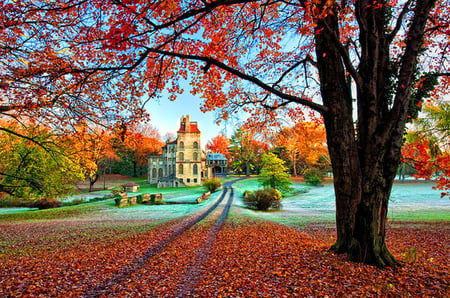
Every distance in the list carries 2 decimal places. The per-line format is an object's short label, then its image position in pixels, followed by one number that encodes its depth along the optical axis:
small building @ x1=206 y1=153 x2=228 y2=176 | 74.88
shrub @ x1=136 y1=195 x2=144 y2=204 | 25.59
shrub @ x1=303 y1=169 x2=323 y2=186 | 46.06
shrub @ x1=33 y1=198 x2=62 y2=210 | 22.80
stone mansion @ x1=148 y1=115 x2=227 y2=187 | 46.94
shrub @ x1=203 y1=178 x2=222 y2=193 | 36.43
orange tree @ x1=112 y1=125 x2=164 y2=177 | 62.24
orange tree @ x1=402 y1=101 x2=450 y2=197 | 10.37
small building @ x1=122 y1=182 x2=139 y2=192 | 39.53
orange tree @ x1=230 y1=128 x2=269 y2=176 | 61.41
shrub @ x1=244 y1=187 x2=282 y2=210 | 21.30
